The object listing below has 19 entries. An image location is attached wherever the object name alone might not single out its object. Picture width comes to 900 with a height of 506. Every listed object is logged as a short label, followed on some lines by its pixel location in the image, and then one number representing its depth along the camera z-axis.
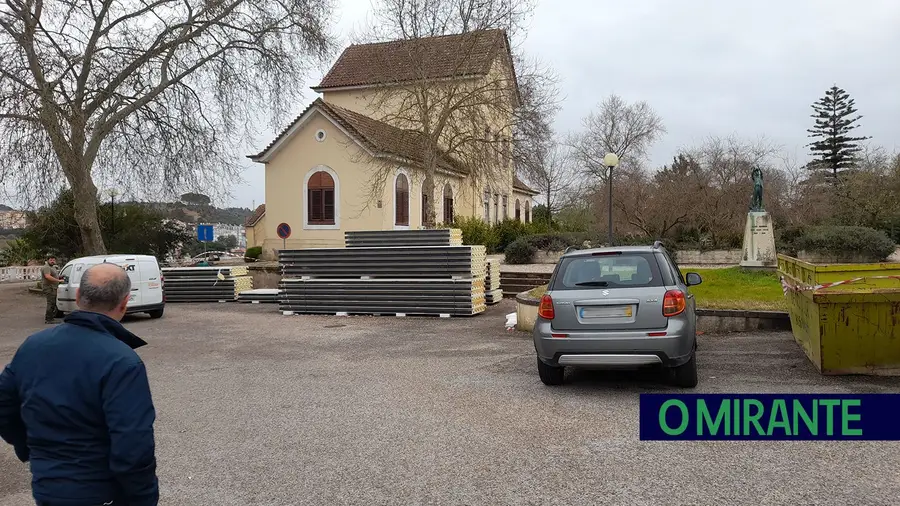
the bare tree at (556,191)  52.88
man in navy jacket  2.42
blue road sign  25.73
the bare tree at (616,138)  52.44
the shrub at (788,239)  24.45
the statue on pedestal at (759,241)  18.84
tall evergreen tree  58.62
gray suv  6.63
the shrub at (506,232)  34.19
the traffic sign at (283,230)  24.53
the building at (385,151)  25.59
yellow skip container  6.75
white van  15.57
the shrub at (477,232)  31.02
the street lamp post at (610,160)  19.34
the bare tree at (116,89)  18.83
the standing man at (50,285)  16.58
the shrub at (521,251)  26.61
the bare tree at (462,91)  25.16
